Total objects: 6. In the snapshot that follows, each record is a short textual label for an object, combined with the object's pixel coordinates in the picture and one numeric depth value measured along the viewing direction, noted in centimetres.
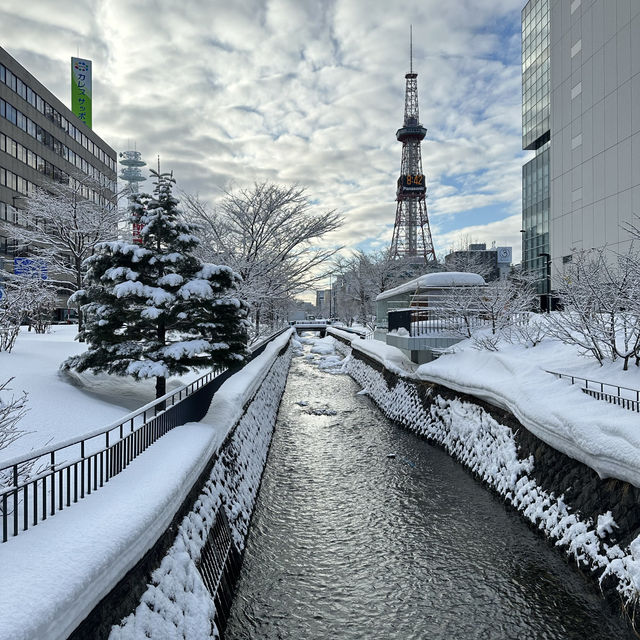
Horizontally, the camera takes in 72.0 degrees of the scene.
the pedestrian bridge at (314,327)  7769
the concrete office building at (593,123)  2545
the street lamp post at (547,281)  4250
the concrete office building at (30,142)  4041
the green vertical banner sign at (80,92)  6019
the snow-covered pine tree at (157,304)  1008
